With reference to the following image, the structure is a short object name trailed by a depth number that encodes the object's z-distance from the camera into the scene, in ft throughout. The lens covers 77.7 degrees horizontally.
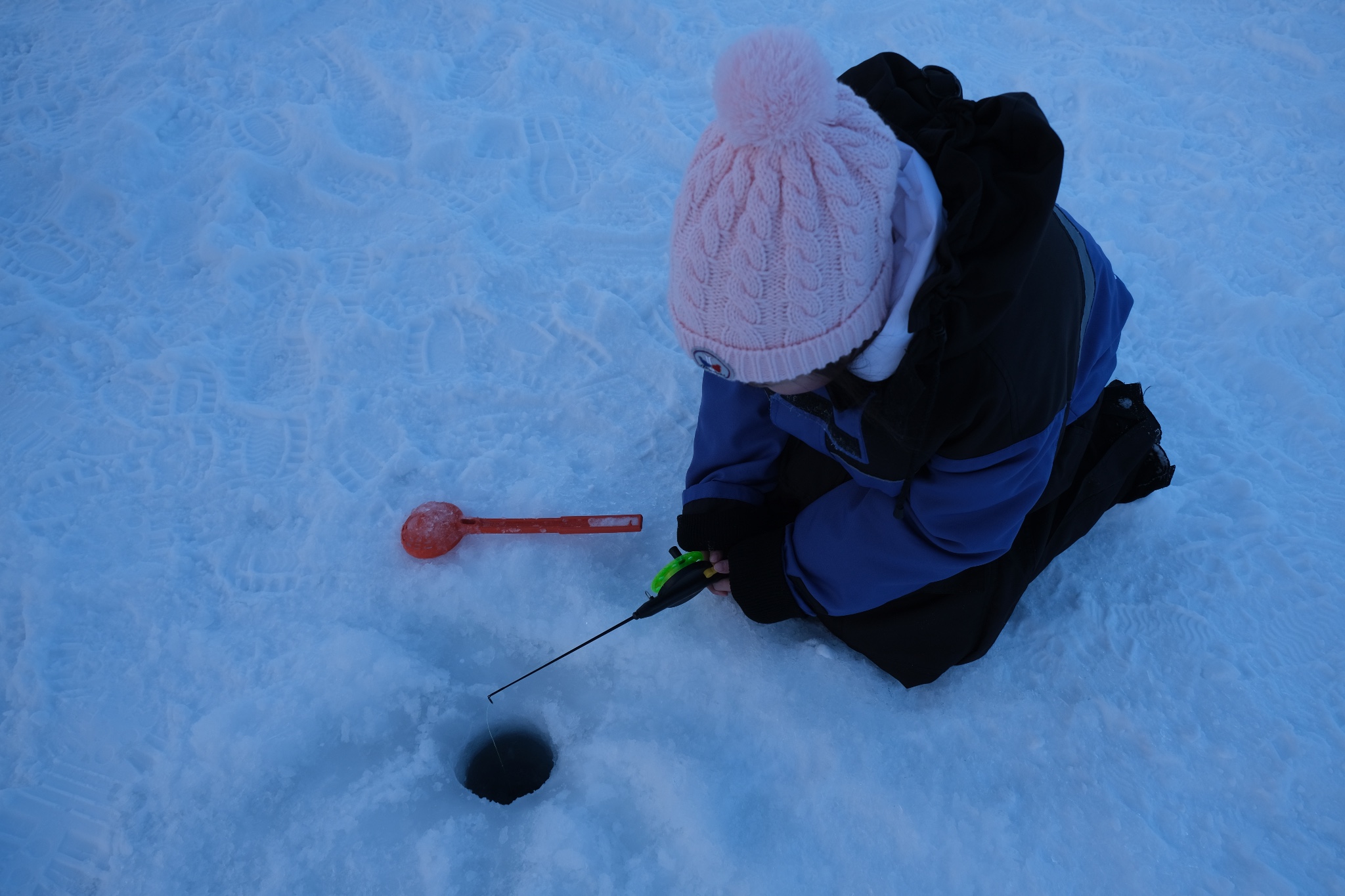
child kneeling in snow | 3.21
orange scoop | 5.87
